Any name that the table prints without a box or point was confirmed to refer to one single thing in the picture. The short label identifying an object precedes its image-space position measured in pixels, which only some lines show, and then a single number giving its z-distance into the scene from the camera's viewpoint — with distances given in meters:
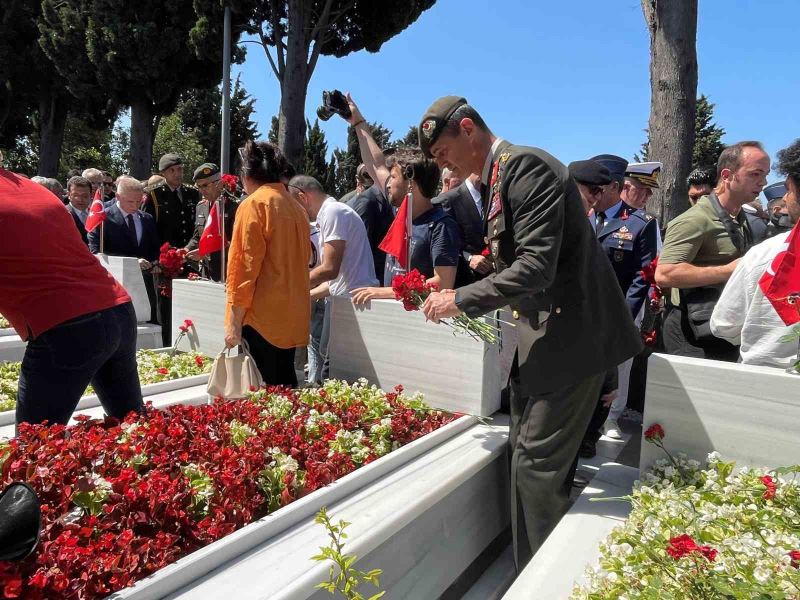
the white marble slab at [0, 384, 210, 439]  3.50
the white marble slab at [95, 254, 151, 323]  5.40
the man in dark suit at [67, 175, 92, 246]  7.54
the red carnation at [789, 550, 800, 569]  1.62
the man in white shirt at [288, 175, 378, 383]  3.78
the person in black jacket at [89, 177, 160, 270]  5.77
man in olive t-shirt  3.10
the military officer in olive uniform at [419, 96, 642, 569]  2.24
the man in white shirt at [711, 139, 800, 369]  2.36
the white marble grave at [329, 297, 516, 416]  3.31
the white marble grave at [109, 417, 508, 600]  1.64
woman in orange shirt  3.23
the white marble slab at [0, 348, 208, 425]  3.18
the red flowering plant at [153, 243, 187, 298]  5.39
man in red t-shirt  2.23
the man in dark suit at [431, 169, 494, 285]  3.76
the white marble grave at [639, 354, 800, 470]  2.26
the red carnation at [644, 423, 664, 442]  2.55
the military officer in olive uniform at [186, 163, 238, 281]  5.21
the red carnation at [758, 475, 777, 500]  2.06
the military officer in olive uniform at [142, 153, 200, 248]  6.70
